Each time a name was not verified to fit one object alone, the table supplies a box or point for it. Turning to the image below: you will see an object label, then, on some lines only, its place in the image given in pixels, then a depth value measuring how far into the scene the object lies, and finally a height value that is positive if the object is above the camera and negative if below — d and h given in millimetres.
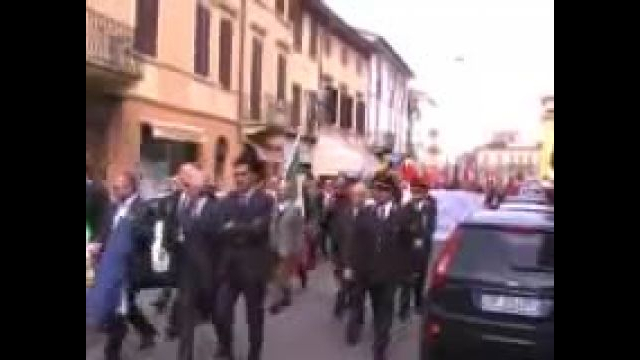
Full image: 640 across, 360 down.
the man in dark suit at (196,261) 7719 -620
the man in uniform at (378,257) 8188 -624
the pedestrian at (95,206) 8977 -295
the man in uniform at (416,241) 8672 -546
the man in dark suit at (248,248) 7535 -512
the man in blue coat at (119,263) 7715 -649
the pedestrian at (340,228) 10227 -562
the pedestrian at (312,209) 14086 -470
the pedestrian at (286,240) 10516 -668
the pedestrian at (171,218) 8156 -343
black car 6578 -718
